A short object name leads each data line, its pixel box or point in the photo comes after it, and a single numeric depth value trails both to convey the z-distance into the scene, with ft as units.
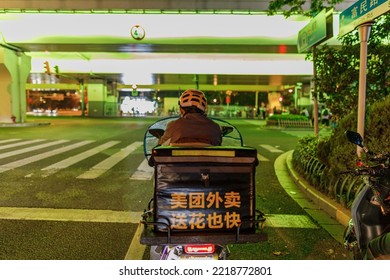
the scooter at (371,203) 9.06
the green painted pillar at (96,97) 138.41
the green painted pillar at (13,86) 74.97
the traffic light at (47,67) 83.09
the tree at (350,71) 23.17
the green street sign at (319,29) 21.75
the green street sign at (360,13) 15.03
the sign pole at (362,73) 17.49
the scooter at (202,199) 8.87
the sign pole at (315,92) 26.40
